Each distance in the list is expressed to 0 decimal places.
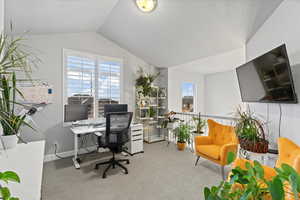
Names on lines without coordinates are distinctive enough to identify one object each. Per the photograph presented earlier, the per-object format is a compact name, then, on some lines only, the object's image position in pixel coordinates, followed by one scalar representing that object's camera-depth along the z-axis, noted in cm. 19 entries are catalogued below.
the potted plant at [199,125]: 330
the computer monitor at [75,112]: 294
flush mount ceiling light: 245
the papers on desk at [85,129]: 277
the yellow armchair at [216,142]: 227
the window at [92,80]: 332
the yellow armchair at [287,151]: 139
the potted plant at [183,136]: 359
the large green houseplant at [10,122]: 120
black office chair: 248
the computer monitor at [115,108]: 339
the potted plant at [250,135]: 185
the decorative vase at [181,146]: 358
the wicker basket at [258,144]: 184
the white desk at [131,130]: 281
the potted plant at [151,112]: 430
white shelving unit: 422
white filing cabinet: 336
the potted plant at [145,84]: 413
